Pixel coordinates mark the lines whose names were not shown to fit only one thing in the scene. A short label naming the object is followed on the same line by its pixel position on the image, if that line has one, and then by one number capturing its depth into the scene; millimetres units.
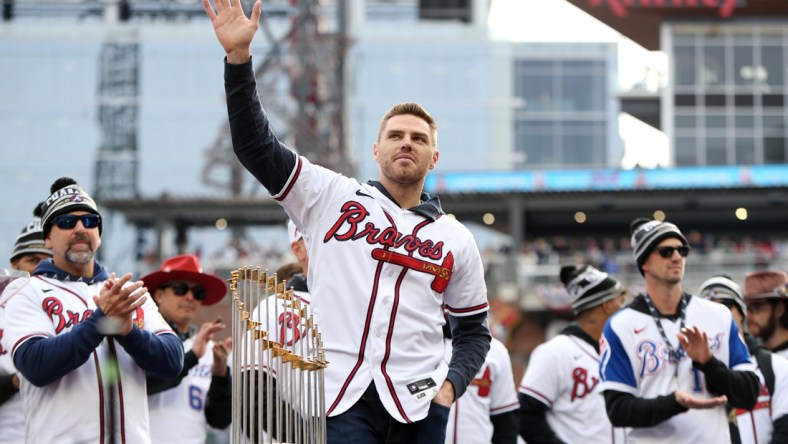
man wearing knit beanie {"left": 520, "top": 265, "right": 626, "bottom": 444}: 19828
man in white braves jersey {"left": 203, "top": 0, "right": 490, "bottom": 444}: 10641
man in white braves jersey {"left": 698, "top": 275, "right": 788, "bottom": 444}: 17719
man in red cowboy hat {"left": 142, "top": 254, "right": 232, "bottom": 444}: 18047
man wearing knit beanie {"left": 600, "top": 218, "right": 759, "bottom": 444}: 15141
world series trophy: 10211
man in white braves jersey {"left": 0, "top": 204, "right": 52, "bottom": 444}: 15180
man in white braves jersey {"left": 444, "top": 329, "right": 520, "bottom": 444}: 18437
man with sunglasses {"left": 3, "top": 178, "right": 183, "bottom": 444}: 12312
